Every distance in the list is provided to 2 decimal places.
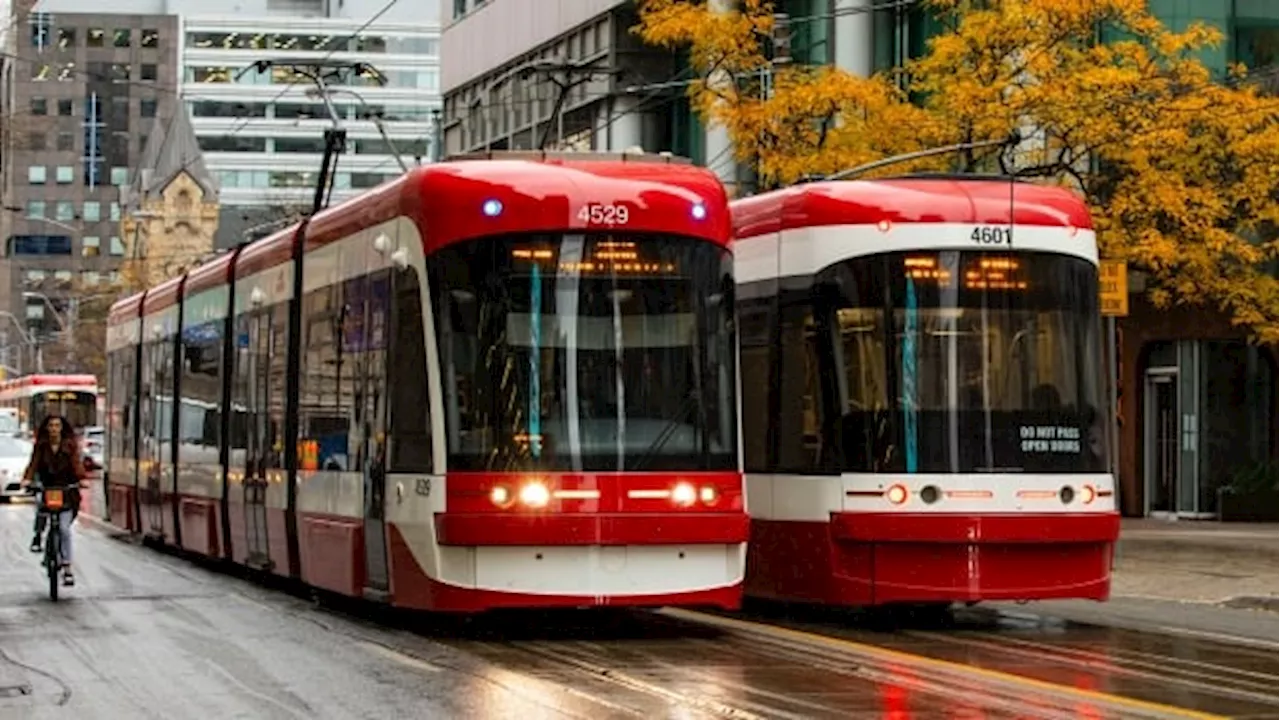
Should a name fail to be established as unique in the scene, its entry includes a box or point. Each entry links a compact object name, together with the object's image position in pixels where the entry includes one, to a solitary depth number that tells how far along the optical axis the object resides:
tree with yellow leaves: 30.98
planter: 38.56
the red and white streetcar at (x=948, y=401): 17.44
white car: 48.78
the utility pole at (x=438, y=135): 59.97
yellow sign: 23.06
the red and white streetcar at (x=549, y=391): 16.05
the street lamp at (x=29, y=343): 134.40
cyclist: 22.22
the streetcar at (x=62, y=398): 73.75
